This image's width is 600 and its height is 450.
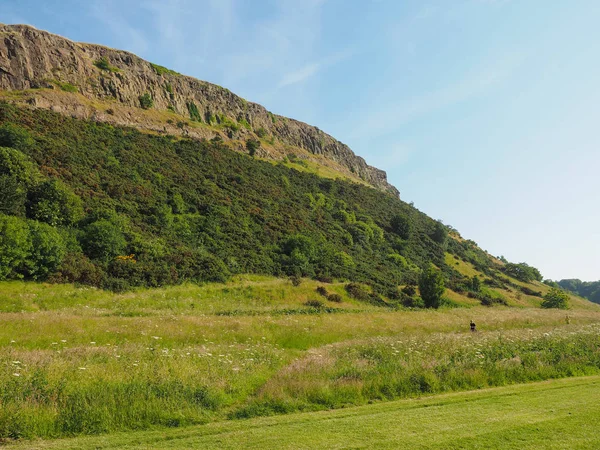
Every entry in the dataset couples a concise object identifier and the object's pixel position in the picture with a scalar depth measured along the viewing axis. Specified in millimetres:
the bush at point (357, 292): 44594
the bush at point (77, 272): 28734
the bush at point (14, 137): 42594
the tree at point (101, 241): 34219
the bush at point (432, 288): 46344
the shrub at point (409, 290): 51197
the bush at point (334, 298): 41572
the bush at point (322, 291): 41916
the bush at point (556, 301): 62628
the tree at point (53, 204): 34688
